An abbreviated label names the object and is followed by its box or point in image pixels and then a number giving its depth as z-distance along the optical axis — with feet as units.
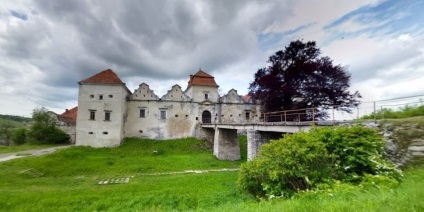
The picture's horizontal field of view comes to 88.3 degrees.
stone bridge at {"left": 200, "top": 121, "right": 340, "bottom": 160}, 38.60
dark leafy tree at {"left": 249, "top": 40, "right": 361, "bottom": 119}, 59.41
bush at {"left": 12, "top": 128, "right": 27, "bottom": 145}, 112.88
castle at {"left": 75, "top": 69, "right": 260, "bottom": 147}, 87.56
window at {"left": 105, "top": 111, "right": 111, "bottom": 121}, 88.74
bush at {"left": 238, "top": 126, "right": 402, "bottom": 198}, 19.34
